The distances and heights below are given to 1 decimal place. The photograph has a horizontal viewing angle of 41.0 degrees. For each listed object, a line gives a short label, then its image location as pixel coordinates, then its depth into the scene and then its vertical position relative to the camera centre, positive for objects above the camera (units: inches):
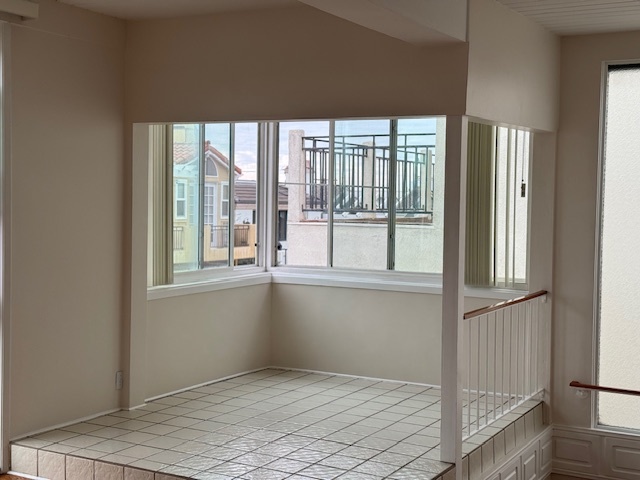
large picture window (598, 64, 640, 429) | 210.4 -11.1
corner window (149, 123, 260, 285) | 224.7 +1.5
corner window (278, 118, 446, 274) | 244.1 +3.6
